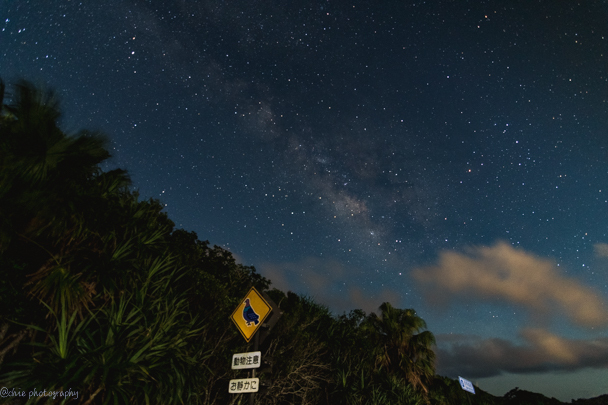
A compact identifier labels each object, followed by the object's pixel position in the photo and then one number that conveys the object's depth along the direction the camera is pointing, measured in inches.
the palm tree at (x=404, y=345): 751.1
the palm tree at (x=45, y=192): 226.7
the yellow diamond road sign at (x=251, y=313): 281.1
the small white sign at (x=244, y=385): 237.6
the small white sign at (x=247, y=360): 249.0
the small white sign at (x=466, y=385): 809.7
